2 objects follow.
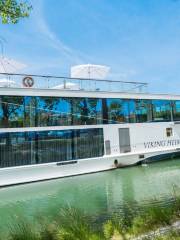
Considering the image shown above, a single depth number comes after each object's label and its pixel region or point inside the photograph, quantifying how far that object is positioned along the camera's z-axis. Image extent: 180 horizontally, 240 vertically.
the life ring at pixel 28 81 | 17.77
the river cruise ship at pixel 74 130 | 16.67
